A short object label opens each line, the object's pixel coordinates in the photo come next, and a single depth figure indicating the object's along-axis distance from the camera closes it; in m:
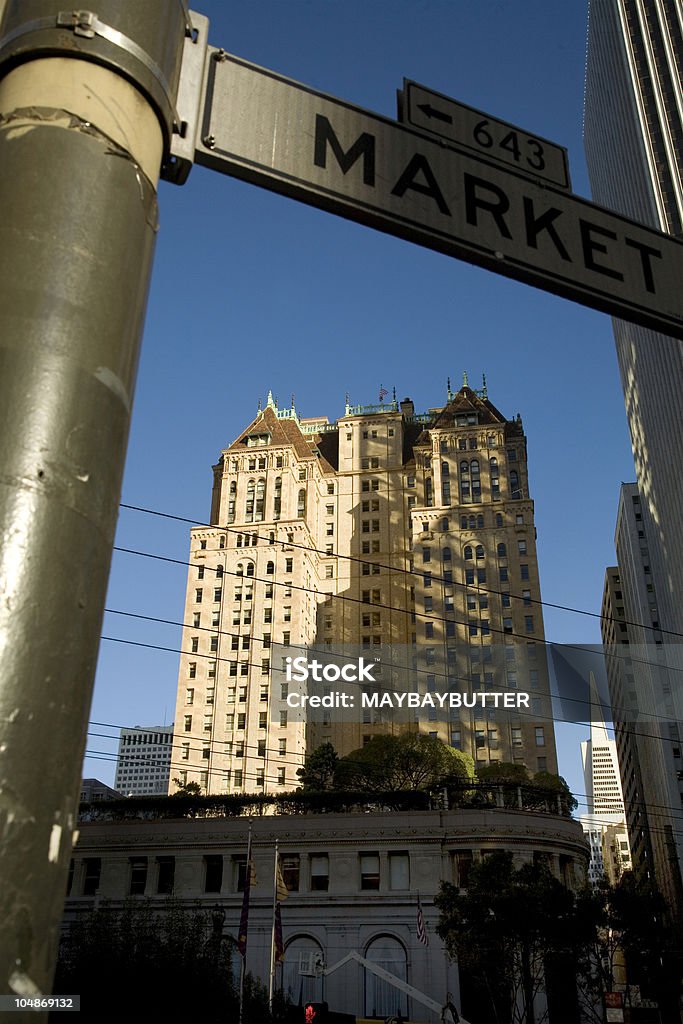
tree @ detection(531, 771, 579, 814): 58.98
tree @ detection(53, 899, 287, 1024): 35.94
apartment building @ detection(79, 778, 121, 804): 160.38
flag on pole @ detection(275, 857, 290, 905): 39.44
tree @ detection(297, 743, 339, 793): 75.25
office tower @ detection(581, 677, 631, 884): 101.36
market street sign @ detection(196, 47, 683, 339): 3.45
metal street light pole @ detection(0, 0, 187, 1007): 1.93
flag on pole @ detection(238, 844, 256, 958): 36.31
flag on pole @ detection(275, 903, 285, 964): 38.75
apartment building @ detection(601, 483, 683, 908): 108.00
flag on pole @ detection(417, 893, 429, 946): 41.19
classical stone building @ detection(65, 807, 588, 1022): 48.34
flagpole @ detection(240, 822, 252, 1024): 35.12
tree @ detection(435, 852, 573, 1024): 37.97
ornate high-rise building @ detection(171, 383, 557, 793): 99.94
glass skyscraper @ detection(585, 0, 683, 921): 79.12
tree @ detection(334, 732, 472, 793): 72.00
